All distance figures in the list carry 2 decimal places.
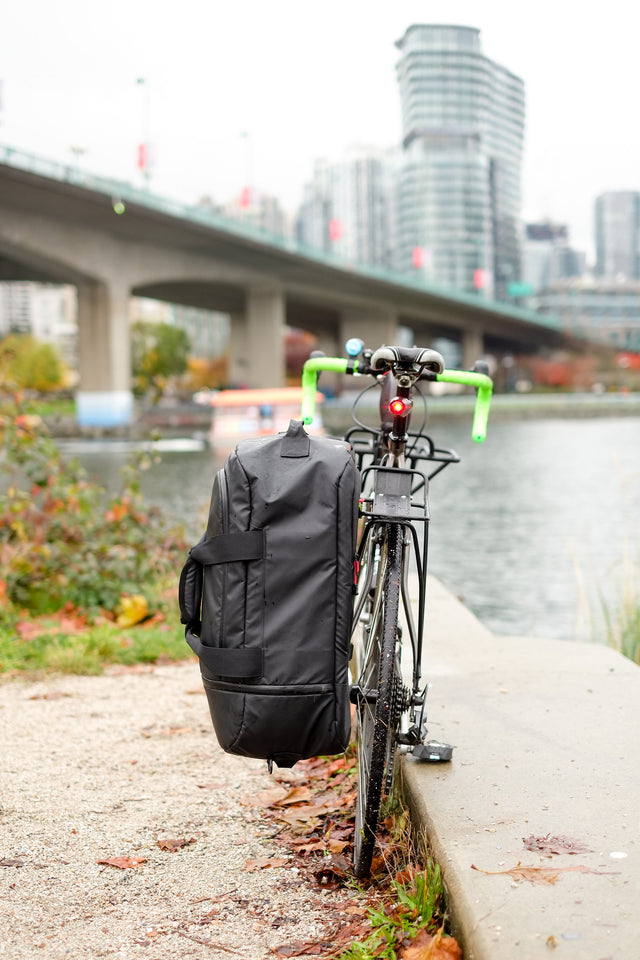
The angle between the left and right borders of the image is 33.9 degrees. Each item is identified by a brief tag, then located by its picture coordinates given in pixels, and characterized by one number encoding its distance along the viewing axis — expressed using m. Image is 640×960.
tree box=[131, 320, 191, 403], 93.25
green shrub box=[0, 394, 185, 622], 6.75
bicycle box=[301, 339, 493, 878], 2.74
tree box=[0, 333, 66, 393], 92.69
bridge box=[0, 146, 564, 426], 42.69
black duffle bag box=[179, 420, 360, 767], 2.56
